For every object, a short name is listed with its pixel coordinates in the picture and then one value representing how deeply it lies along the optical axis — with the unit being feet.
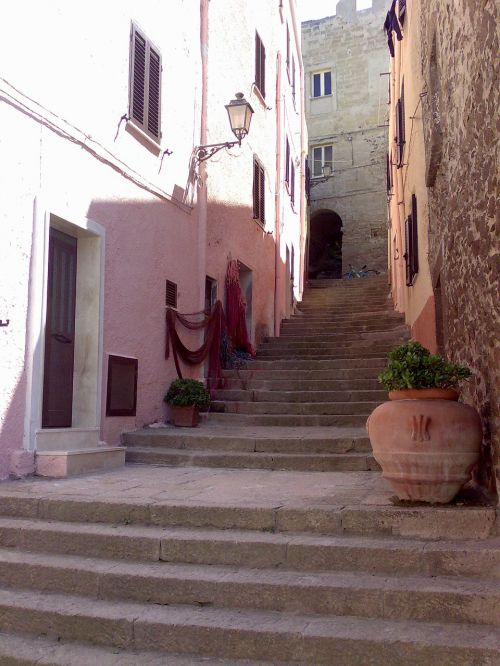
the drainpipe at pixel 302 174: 68.18
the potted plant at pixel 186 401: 29.27
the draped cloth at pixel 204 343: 30.53
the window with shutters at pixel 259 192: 44.32
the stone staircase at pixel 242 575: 11.48
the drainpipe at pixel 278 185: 50.55
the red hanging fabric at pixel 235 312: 37.86
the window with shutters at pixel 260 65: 45.65
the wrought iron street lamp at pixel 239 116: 31.58
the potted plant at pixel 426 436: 14.42
